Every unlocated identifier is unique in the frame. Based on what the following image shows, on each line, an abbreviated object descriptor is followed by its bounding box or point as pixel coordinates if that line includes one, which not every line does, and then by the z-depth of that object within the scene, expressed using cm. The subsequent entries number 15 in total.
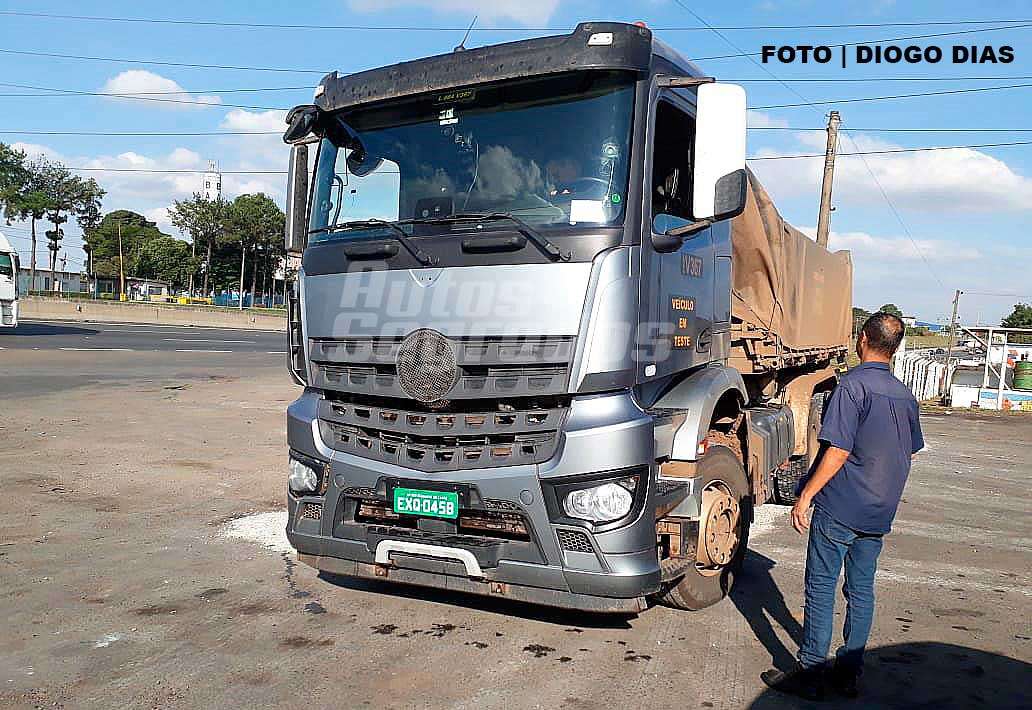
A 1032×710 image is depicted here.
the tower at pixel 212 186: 13688
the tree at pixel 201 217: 8138
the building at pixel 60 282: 8760
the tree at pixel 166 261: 9619
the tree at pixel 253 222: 8275
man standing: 416
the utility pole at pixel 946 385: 2238
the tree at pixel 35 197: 7588
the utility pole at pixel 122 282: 9067
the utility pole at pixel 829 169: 2586
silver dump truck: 430
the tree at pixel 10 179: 7350
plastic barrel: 2064
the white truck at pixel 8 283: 2755
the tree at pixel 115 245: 10591
